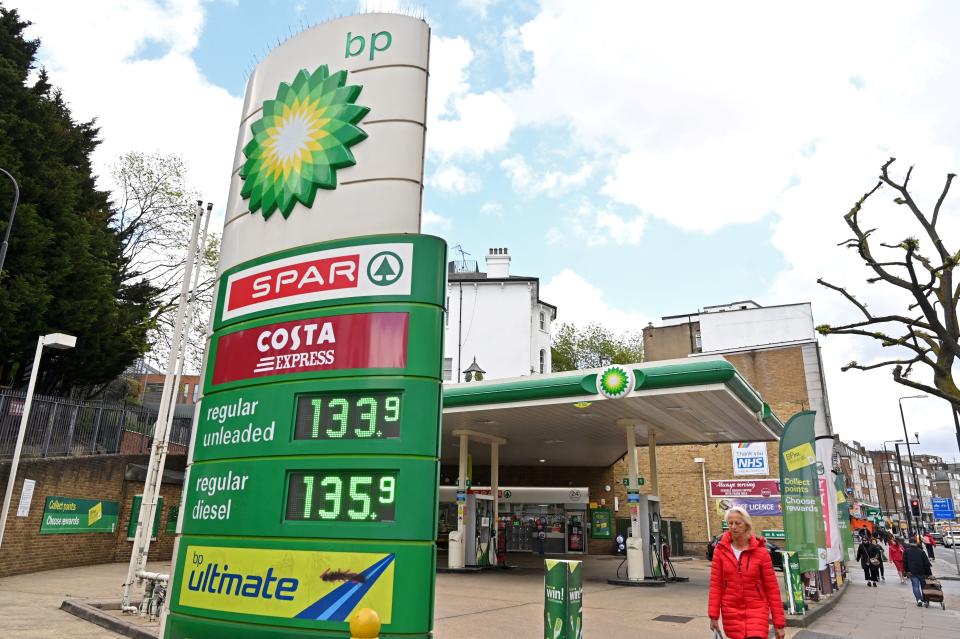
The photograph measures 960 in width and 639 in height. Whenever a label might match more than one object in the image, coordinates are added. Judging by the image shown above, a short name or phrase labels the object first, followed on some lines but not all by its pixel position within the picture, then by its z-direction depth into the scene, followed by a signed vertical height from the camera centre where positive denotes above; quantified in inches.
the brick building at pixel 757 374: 1382.9 +320.7
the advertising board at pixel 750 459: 1339.8 +127.2
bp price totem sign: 192.5 +46.4
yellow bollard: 140.7 -23.7
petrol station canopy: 586.9 +113.5
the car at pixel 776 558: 903.7 -51.2
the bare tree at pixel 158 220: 1163.9 +509.0
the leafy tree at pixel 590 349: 2224.4 +571.8
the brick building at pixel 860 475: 2847.0 +255.4
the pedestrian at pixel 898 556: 905.5 -42.9
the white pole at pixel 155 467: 451.5 +29.5
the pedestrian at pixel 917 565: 616.7 -36.5
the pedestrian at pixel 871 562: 844.1 -47.7
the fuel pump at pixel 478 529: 828.0 -17.0
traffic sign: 1198.9 +31.3
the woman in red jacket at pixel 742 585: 225.1 -21.8
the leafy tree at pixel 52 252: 768.9 +315.6
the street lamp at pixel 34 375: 519.5 +102.9
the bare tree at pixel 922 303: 533.6 +183.5
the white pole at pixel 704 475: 1369.3 +94.9
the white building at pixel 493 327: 1619.1 +466.5
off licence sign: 1309.1 +67.9
